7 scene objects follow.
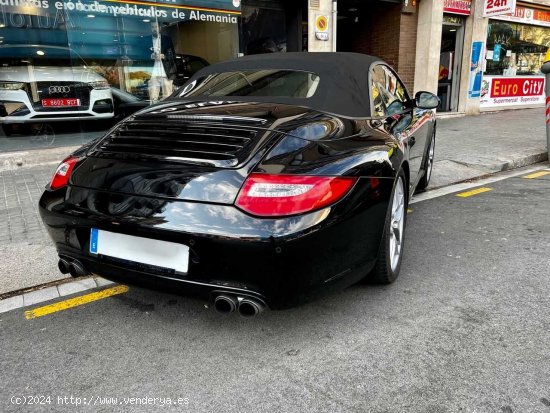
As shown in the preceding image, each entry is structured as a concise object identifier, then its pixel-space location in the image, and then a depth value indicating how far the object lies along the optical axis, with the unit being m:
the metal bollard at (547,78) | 6.50
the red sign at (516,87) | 14.55
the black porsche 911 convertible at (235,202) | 2.02
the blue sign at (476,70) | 13.25
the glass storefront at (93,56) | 7.23
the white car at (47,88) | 7.19
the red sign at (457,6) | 12.53
